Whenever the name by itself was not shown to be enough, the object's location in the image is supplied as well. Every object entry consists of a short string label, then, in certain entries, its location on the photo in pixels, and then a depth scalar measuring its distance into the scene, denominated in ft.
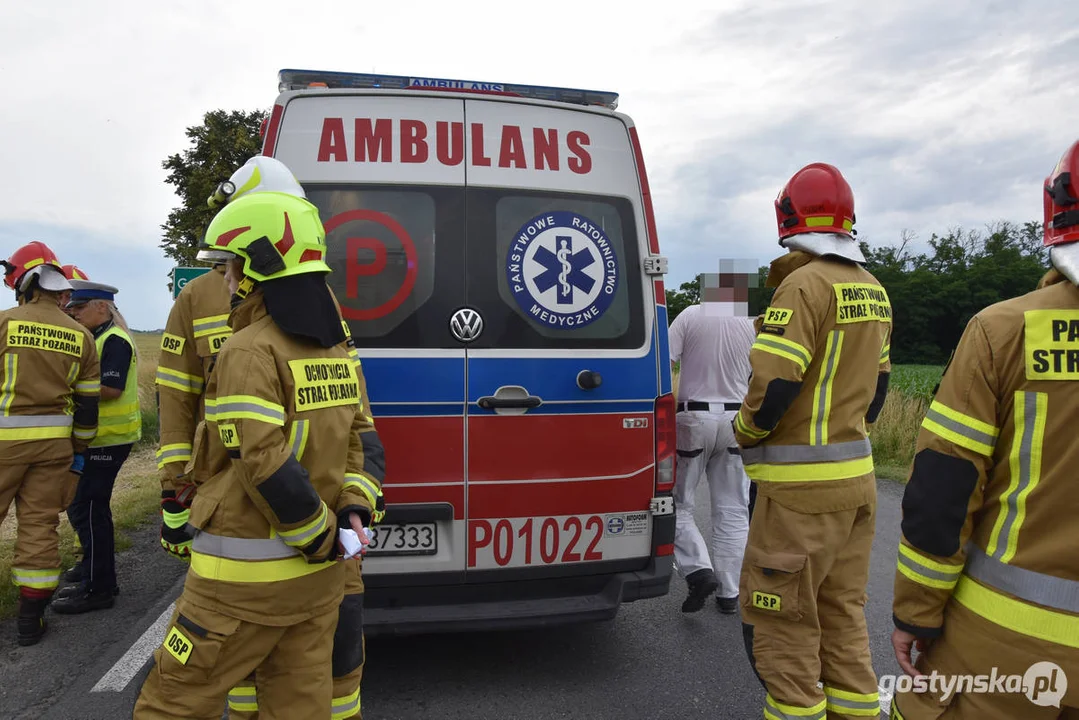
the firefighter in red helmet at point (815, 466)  8.57
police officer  14.56
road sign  23.77
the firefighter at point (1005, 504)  5.11
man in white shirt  14.65
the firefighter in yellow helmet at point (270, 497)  6.55
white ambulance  10.48
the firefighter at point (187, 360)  10.13
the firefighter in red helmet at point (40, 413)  13.19
